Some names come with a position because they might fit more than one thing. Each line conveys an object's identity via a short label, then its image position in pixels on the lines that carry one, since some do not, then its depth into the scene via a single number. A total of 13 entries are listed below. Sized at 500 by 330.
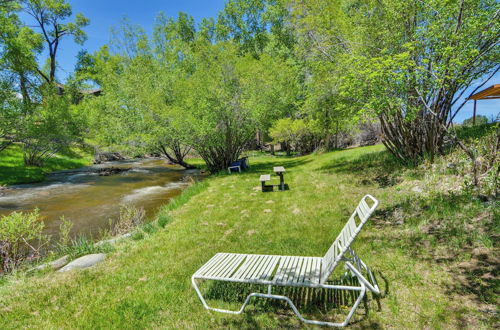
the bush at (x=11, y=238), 5.76
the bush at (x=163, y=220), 7.88
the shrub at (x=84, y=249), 6.11
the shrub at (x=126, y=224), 7.89
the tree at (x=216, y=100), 16.31
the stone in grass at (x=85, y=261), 5.41
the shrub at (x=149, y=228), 7.41
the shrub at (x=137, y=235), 7.00
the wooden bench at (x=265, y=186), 11.19
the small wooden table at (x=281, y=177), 11.26
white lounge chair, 3.48
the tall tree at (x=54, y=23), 30.59
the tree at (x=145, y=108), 17.47
